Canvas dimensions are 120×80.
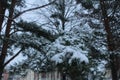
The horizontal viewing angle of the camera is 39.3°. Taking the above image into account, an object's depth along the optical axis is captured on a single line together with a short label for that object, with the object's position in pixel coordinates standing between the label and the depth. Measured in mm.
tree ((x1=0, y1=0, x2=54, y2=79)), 8434
